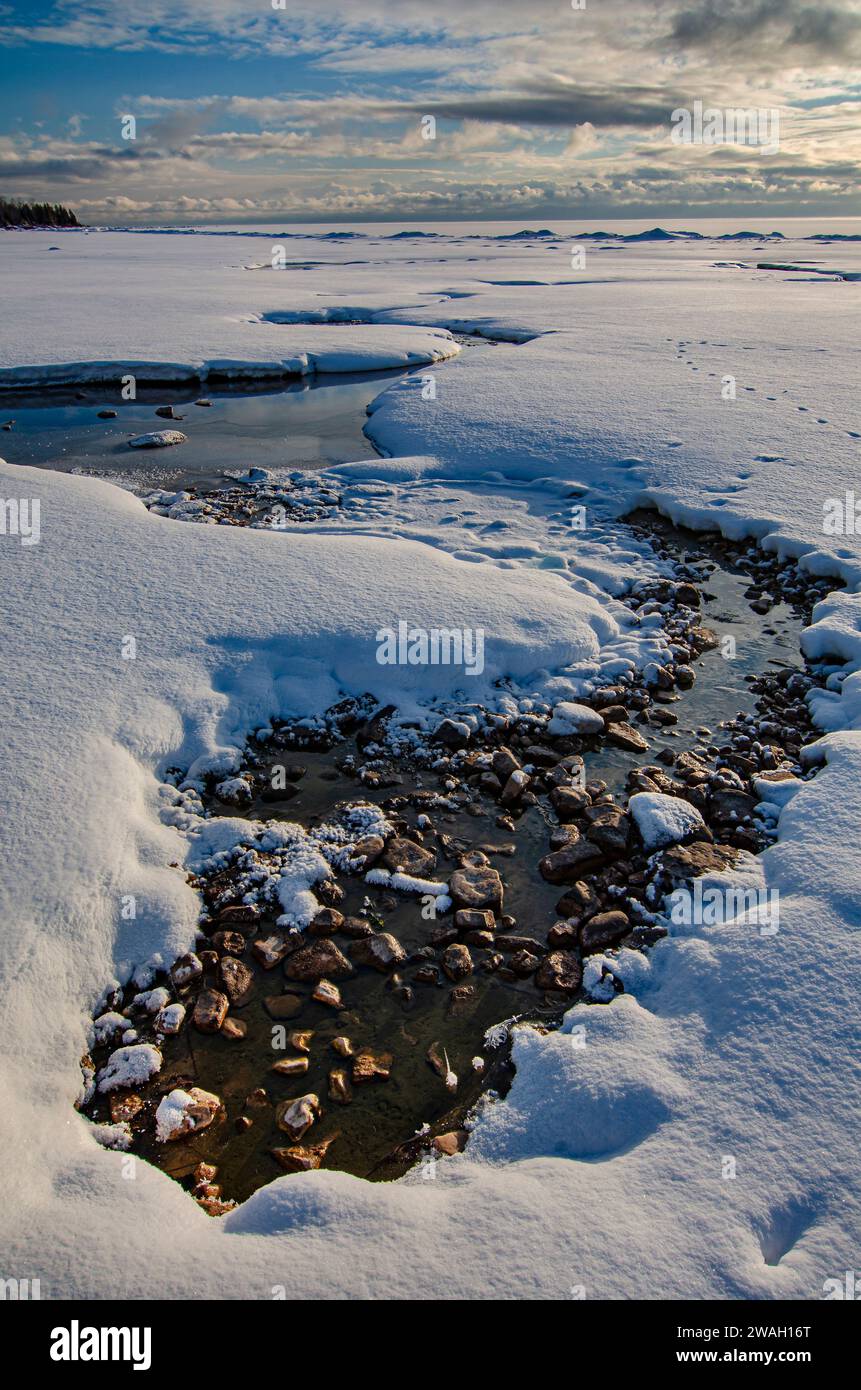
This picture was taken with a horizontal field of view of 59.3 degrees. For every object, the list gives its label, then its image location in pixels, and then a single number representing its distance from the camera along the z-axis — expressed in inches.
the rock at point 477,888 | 161.6
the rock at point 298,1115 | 120.9
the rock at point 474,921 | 156.6
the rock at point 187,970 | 143.3
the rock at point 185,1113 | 119.9
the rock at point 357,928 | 155.4
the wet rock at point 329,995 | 142.0
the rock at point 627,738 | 211.5
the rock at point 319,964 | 147.1
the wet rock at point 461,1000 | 141.6
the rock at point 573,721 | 214.5
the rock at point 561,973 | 144.1
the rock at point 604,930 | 152.4
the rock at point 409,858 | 169.2
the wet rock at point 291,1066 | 129.9
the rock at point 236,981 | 142.9
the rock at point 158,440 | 473.1
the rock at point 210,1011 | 136.6
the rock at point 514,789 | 191.3
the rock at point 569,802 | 187.3
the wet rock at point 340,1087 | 126.3
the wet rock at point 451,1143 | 116.3
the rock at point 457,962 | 148.1
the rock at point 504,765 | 198.5
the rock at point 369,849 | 171.3
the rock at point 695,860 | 165.3
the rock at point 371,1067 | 129.3
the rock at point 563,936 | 153.3
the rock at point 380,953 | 149.6
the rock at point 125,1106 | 121.6
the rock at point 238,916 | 156.0
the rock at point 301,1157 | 115.6
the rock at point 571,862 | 169.6
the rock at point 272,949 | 148.9
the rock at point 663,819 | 175.2
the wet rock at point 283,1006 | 140.3
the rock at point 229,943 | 150.3
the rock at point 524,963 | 148.6
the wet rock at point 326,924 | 155.0
